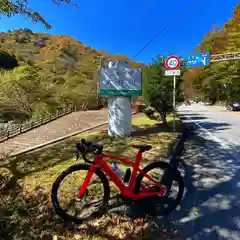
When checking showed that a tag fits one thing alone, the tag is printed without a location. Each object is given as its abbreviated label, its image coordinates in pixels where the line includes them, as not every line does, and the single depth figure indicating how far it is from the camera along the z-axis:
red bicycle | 2.76
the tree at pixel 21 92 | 18.33
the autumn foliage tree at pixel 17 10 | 3.07
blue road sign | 11.58
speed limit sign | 8.27
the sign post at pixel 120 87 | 7.66
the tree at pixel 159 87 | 9.95
